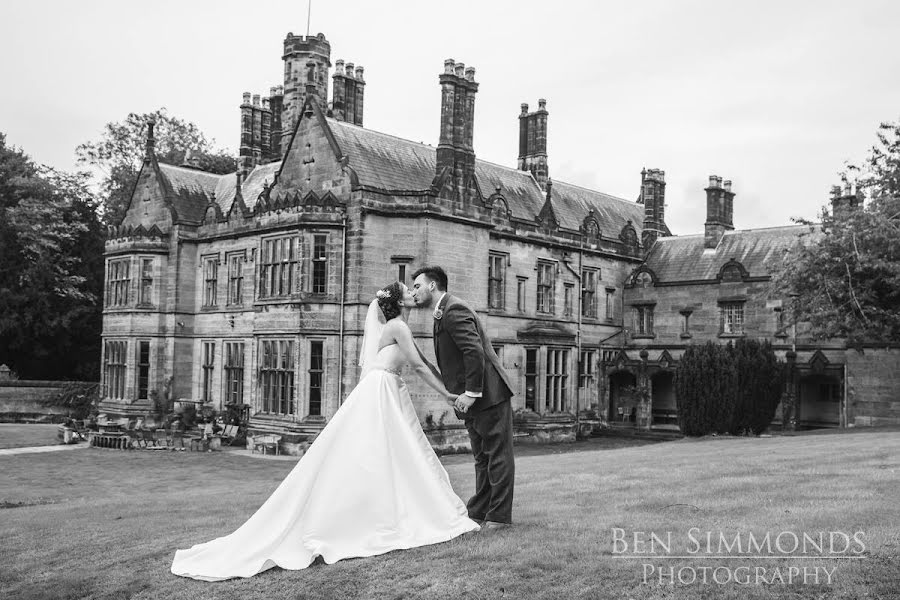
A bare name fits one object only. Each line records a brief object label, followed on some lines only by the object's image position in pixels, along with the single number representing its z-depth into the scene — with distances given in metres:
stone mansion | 27.98
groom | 8.09
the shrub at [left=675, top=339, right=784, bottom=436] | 30.53
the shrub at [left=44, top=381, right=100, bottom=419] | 40.28
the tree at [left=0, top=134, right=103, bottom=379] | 42.19
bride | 7.89
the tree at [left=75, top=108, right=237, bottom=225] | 50.72
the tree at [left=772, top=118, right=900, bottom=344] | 25.27
